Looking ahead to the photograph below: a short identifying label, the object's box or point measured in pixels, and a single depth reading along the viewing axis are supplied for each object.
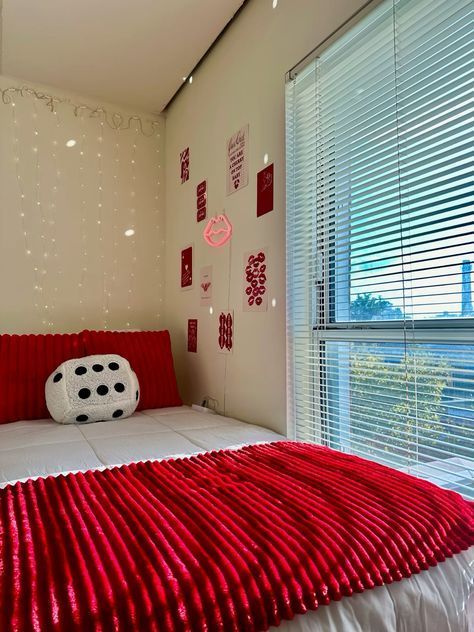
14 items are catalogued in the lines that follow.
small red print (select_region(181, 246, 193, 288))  2.52
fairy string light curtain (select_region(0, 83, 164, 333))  2.47
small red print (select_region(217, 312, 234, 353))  2.06
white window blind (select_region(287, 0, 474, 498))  1.11
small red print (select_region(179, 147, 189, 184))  2.57
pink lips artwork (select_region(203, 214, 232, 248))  2.11
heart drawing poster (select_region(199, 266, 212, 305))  2.29
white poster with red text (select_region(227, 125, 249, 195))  1.97
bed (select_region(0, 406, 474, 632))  0.70
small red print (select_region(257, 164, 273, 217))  1.80
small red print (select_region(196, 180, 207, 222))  2.35
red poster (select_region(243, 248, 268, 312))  1.82
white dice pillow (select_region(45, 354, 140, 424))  1.86
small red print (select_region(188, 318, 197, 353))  2.45
